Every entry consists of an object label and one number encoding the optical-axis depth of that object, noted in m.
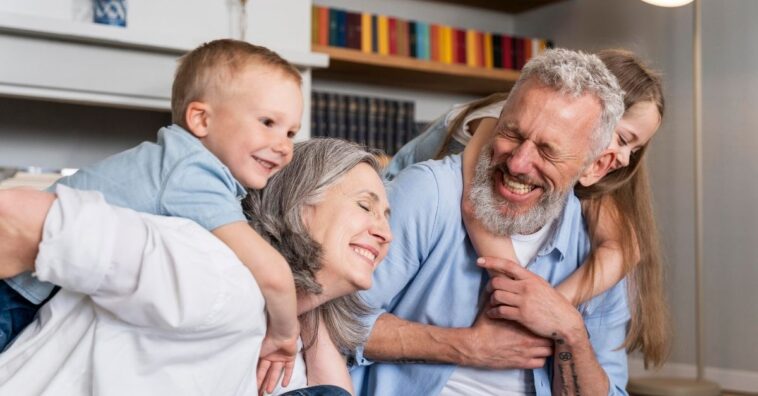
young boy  1.21
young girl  1.88
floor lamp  3.84
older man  1.79
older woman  0.99
